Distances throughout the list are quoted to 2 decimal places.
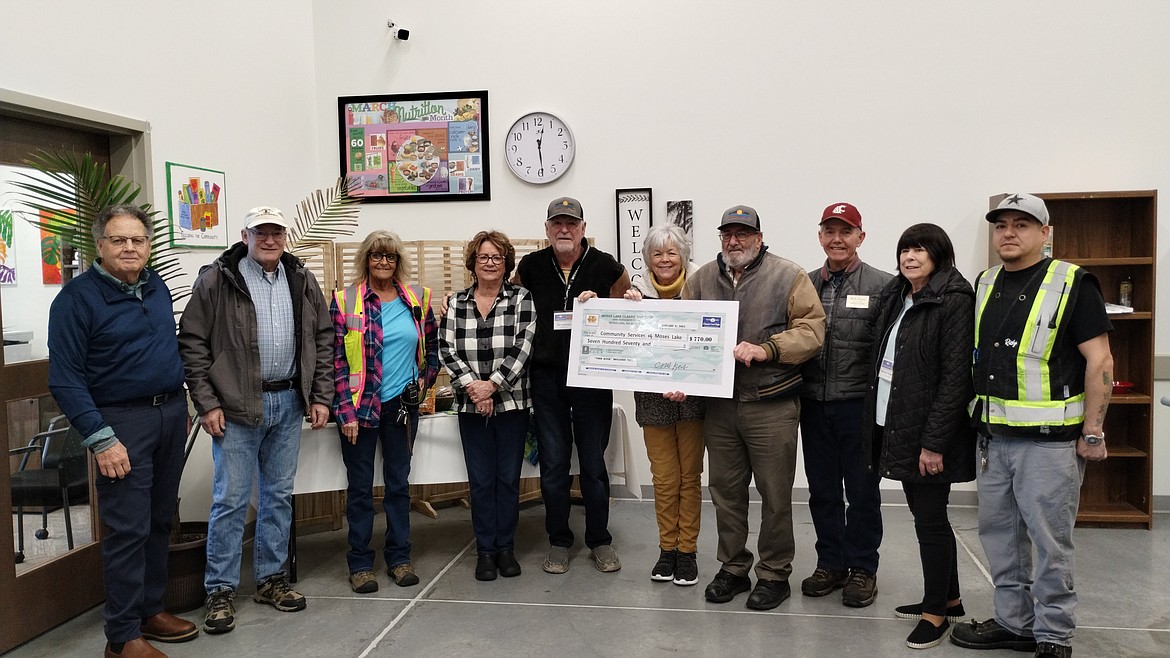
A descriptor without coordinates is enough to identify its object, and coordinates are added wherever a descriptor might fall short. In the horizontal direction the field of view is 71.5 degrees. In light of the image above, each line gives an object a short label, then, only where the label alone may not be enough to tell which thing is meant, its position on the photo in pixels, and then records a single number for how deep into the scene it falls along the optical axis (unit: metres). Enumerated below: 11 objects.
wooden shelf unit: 4.69
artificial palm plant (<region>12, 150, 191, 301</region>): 3.28
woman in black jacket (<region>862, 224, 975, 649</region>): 2.94
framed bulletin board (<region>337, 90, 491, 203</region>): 5.45
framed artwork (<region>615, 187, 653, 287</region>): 5.33
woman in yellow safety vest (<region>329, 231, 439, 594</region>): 3.63
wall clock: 5.40
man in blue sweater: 2.83
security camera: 5.43
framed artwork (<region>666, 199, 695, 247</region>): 5.29
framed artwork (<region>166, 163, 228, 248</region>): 4.21
